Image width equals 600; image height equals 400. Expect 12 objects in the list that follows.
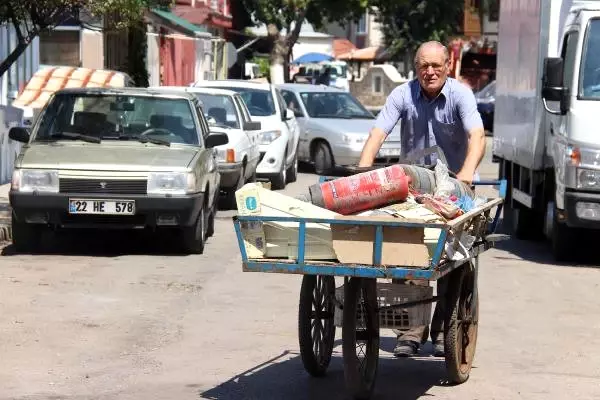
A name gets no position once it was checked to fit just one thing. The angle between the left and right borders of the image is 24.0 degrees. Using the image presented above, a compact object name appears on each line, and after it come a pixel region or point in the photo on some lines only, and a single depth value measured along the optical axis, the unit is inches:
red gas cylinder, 267.3
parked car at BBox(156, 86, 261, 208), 710.4
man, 312.8
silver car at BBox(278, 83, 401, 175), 971.9
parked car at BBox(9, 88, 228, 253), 499.8
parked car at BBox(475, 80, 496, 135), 1740.9
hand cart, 259.9
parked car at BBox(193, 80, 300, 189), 847.7
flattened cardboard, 257.6
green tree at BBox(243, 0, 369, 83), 1980.8
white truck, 522.9
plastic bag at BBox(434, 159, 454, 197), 280.8
